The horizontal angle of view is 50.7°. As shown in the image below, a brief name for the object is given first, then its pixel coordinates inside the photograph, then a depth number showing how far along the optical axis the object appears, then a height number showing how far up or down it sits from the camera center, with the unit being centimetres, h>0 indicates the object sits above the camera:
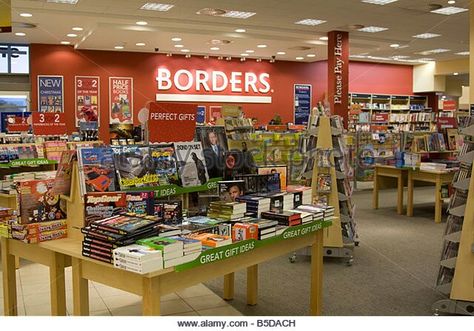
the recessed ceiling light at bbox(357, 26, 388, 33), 1179 +239
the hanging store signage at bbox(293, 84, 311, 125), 1733 +95
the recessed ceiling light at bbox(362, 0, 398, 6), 919 +234
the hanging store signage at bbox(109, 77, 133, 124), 1476 +89
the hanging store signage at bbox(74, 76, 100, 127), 1433 +96
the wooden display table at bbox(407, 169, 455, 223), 783 -82
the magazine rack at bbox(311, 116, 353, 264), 543 -80
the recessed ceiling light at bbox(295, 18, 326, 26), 1084 +235
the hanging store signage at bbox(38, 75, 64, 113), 1390 +98
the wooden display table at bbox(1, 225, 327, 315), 247 -81
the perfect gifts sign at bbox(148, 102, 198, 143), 404 +5
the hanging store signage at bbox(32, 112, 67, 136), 727 +6
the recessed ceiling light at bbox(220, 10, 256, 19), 1006 +234
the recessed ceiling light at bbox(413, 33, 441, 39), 1275 +241
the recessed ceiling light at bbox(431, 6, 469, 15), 987 +237
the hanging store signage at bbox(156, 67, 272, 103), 1543 +136
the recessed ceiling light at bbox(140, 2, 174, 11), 927 +230
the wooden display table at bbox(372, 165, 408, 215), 851 -83
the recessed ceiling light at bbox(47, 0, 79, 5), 886 +225
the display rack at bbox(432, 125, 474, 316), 380 -93
